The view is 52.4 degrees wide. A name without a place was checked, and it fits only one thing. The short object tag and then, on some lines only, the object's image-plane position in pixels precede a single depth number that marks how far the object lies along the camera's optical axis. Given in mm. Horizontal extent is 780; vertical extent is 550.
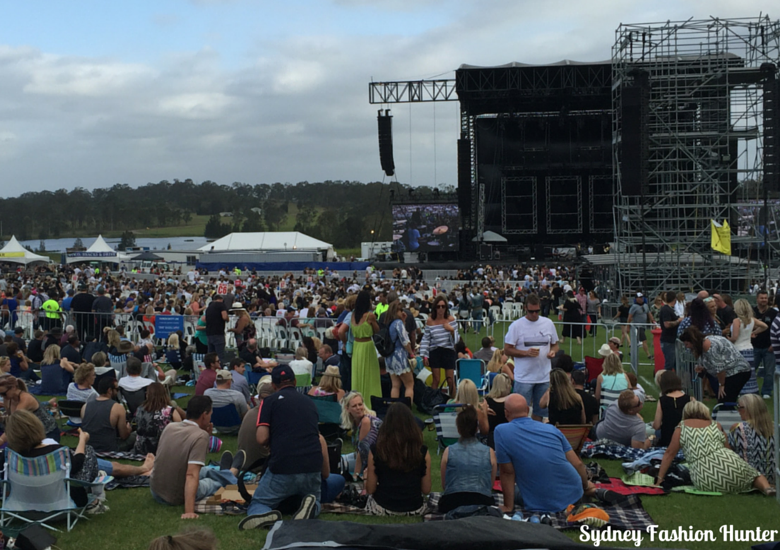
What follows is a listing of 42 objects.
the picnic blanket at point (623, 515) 5203
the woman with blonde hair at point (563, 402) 7047
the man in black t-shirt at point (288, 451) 5371
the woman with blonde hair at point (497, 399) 6992
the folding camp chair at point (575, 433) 6375
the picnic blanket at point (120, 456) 7324
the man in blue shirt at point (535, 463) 5441
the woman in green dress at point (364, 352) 8453
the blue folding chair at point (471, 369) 9742
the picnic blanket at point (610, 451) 7109
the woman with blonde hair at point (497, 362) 9656
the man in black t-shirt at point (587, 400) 7656
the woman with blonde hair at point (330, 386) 7634
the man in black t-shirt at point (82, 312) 14555
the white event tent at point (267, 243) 57219
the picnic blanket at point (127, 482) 6461
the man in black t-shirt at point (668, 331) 10539
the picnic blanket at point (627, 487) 6047
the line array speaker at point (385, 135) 37719
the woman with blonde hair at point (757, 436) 6109
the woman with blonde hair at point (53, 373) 10609
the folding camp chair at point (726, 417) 7000
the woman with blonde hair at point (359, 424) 6273
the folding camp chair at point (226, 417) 8297
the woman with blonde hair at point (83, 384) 8227
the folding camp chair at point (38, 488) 5207
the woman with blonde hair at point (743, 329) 9383
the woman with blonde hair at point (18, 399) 6703
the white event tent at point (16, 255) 47500
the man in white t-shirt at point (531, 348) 7715
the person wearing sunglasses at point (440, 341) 9430
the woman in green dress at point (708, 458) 6012
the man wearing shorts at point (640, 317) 13565
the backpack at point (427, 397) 9328
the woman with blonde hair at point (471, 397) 6617
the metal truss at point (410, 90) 37094
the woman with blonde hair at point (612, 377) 8320
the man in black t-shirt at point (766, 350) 10148
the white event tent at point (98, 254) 49531
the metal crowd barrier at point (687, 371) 9531
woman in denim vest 5355
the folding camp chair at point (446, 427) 6844
